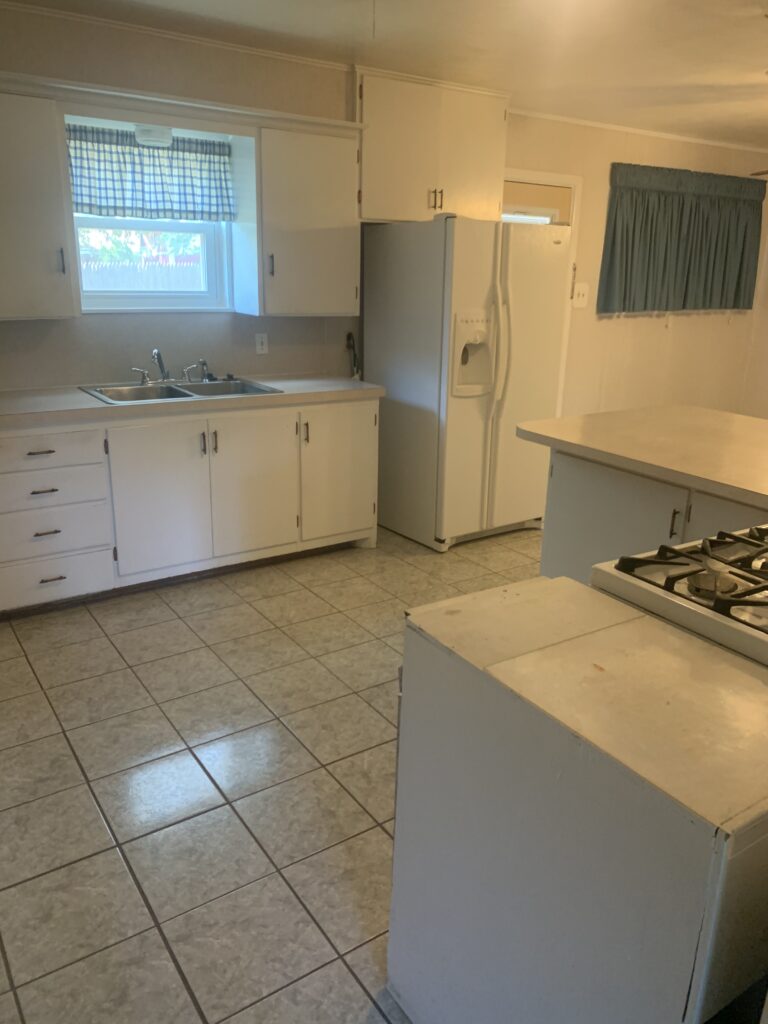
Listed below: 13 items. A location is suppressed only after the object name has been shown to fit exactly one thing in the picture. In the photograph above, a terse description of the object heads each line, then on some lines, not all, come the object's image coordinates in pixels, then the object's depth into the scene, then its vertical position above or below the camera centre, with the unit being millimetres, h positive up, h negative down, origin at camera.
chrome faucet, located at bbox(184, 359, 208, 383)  3875 -355
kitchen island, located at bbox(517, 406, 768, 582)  2113 -511
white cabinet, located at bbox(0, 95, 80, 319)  2988 +300
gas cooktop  1188 -476
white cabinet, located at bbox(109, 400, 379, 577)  3330 -859
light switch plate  5191 +54
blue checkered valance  3365 +526
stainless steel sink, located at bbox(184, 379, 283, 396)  3775 -448
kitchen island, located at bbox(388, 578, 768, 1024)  869 -646
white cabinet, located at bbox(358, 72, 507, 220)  3908 +779
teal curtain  5258 +453
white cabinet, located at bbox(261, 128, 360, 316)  3635 +350
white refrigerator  3789 -307
